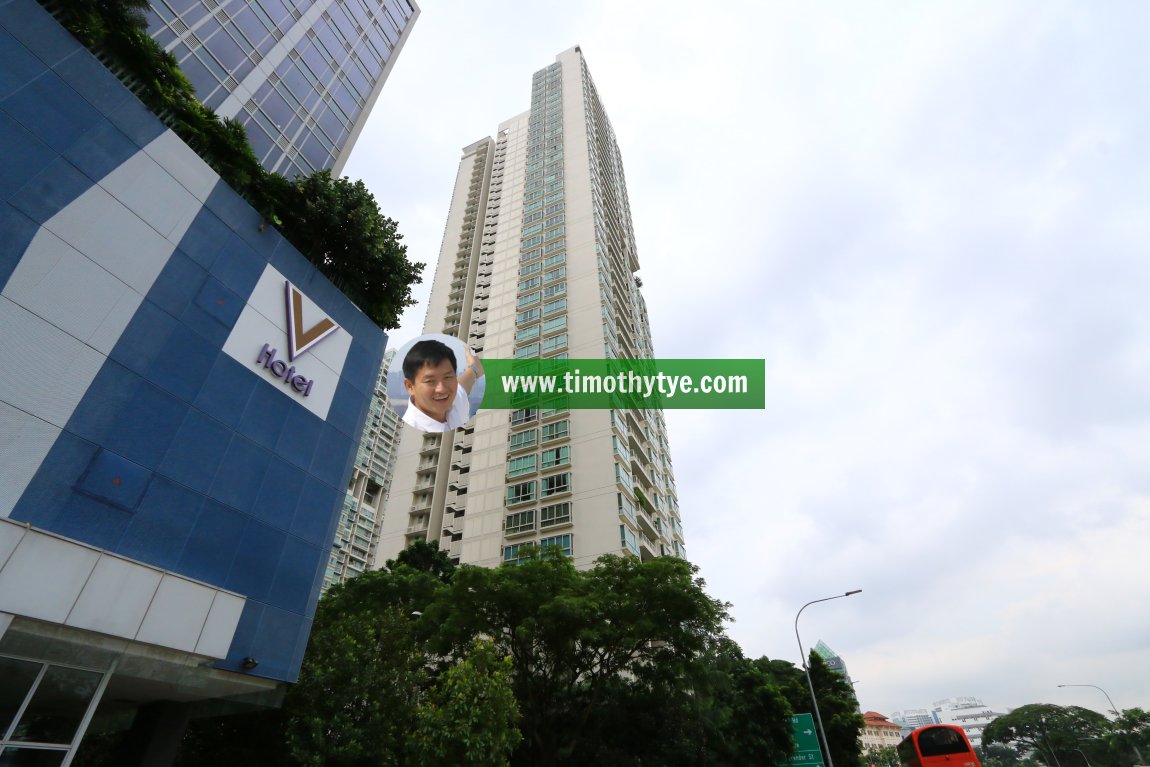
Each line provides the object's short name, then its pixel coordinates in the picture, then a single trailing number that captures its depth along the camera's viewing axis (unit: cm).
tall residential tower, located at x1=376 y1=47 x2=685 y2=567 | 3834
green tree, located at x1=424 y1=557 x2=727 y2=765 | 2025
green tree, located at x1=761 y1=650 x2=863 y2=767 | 3378
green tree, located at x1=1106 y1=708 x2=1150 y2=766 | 5234
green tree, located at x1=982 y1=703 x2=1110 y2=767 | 5903
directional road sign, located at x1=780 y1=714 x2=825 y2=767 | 2352
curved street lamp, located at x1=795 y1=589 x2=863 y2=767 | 2442
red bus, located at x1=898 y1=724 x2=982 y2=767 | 2073
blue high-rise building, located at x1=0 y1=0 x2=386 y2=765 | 1005
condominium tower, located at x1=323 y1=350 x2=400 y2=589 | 7262
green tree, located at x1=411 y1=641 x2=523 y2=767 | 1329
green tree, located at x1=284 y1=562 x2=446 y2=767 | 1397
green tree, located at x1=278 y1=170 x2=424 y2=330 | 1711
